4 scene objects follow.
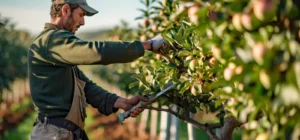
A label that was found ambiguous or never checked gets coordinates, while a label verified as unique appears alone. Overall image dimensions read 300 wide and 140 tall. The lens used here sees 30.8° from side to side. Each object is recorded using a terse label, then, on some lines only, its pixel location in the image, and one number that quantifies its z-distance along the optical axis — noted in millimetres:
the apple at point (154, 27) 4945
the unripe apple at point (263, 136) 1503
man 2752
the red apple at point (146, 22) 5023
